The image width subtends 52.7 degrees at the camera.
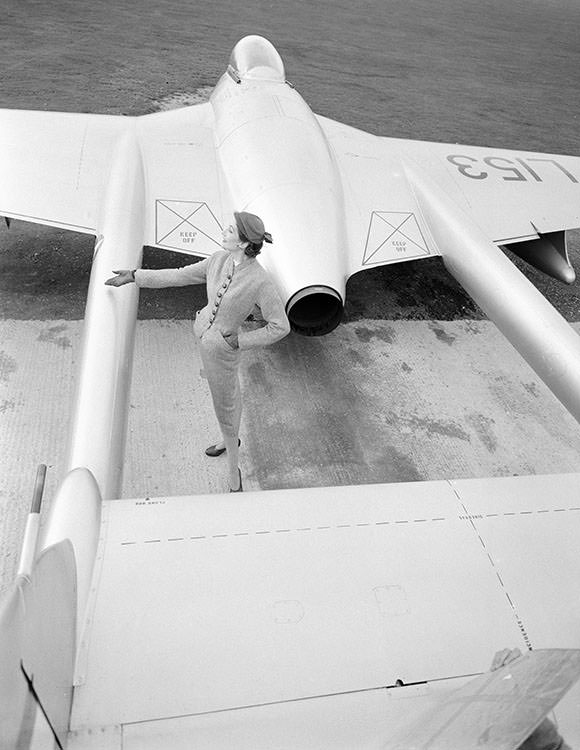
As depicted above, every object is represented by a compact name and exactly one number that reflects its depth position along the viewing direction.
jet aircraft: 1.34
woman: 2.94
